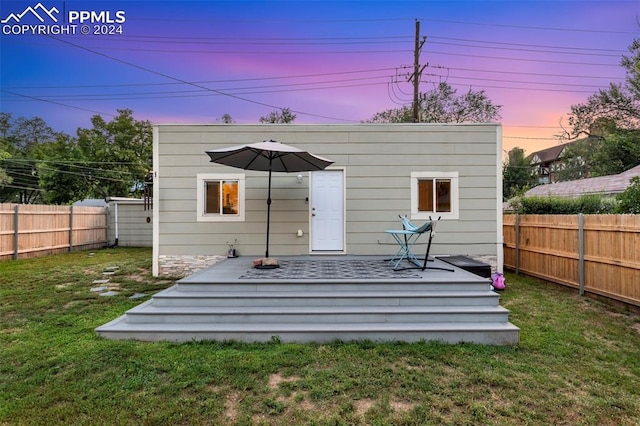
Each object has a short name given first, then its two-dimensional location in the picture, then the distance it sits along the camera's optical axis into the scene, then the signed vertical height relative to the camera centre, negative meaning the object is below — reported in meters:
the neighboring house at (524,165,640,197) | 12.48 +1.44
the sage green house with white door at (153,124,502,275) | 6.72 +0.51
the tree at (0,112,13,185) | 21.78 +6.29
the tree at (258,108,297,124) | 19.97 +6.34
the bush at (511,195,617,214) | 7.34 +0.27
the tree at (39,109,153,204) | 17.89 +3.24
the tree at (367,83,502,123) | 18.20 +6.32
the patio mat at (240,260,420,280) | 4.48 -0.87
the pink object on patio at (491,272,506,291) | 5.82 -1.23
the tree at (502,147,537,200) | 30.31 +3.92
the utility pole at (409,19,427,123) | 11.36 +5.32
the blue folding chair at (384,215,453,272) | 4.53 -0.54
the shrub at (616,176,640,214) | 5.38 +0.29
